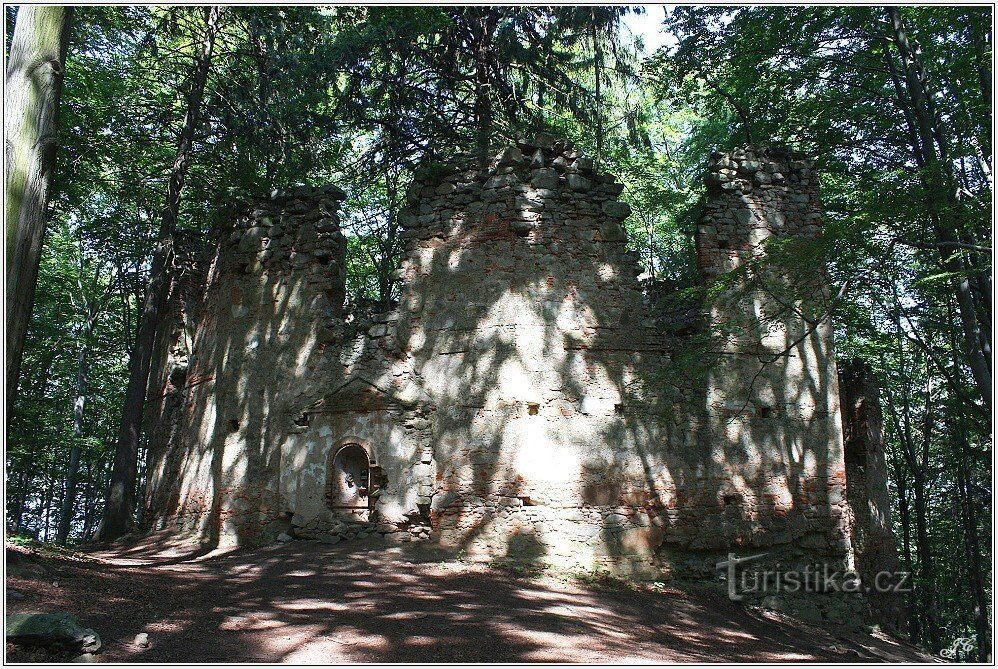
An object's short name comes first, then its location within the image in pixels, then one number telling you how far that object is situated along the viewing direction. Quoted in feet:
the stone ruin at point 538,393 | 32.24
